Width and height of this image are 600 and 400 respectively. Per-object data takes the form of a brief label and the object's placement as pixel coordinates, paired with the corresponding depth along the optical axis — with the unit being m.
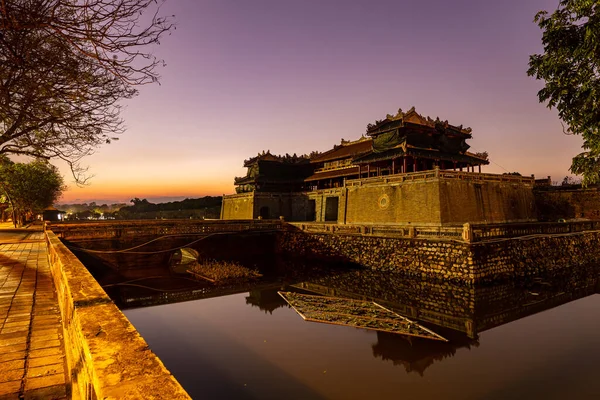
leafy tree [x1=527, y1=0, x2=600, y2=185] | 11.54
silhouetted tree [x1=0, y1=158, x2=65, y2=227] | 33.25
